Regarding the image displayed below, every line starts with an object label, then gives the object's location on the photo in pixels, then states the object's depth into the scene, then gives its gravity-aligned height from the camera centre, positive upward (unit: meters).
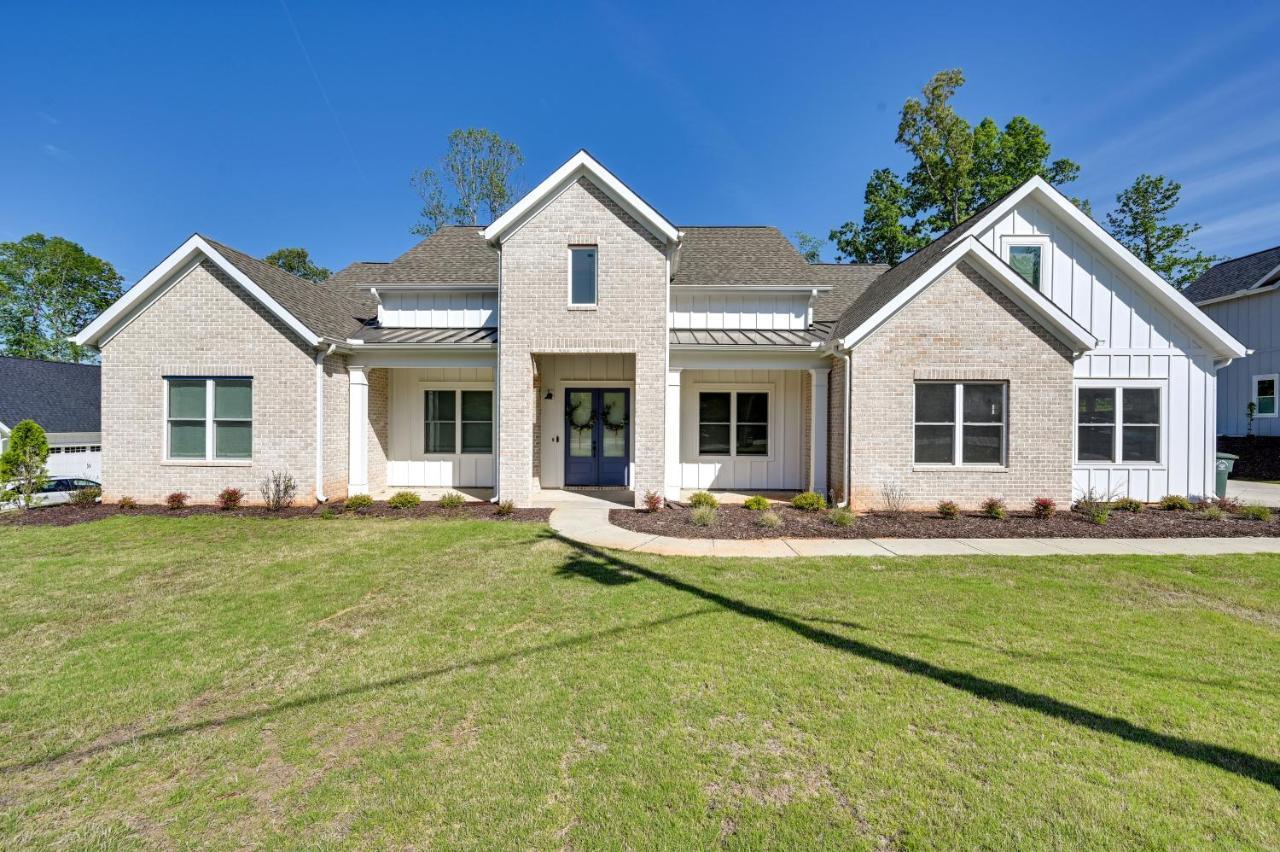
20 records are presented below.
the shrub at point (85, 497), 11.29 -1.63
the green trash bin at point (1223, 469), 12.10 -0.86
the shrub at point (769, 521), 9.30 -1.67
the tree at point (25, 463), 10.99 -0.89
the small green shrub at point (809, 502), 10.81 -1.53
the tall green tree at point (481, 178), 32.62 +15.23
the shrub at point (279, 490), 11.02 -1.41
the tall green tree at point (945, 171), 27.95 +14.41
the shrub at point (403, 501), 11.04 -1.61
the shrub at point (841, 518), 9.39 -1.62
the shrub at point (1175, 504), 10.86 -1.49
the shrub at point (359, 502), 10.81 -1.62
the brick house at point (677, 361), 10.73 +1.42
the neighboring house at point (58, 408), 20.34 +0.50
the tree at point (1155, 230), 31.27 +12.07
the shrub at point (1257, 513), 9.78 -1.51
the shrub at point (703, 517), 9.47 -1.63
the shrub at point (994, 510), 10.09 -1.55
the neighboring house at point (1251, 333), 18.58 +3.60
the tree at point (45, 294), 39.97 +9.92
